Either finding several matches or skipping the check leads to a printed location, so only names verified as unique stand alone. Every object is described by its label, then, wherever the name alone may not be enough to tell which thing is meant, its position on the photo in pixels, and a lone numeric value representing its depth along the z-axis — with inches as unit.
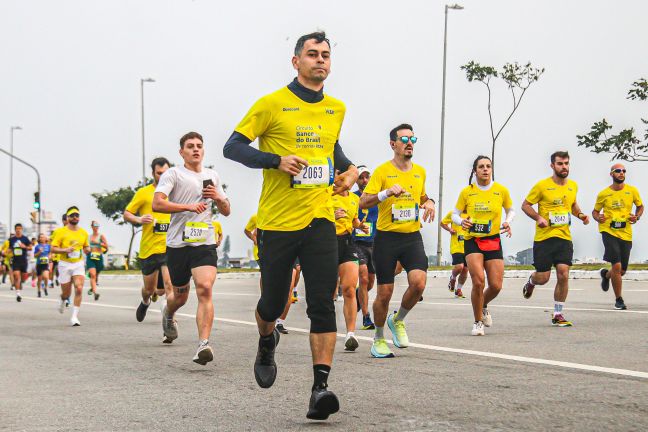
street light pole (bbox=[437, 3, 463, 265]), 1748.3
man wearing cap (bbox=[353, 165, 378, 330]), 517.3
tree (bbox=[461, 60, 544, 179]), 1861.5
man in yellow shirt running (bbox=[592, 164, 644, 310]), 611.8
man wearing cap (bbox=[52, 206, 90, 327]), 615.5
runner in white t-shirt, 378.9
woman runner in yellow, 449.4
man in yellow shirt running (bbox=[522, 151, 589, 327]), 506.9
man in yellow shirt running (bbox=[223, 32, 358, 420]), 237.0
